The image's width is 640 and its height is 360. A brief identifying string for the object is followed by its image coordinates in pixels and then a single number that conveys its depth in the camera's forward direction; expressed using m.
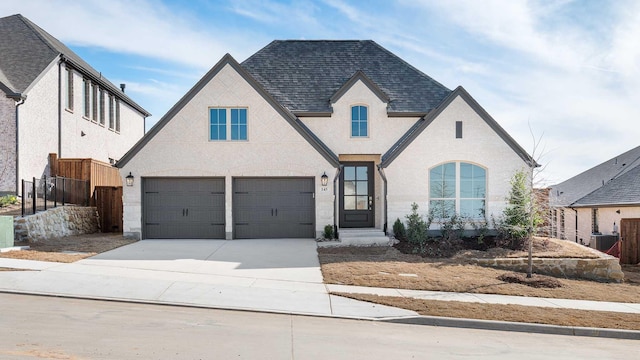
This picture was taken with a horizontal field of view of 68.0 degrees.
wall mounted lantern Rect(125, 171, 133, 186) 16.97
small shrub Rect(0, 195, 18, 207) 16.70
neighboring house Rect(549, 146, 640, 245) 25.12
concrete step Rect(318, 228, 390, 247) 16.11
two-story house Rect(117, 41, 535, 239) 17.17
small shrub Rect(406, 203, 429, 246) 15.85
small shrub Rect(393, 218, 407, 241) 16.72
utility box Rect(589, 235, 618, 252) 22.86
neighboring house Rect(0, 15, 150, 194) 17.69
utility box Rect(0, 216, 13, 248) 13.34
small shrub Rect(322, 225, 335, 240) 17.03
